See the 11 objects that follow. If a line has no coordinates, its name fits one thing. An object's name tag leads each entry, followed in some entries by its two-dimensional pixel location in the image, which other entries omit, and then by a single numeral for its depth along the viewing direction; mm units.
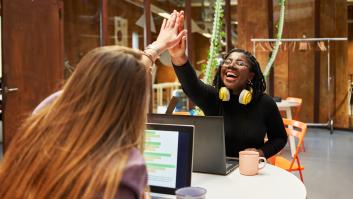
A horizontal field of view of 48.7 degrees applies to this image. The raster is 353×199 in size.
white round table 1412
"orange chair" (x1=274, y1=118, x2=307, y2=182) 2853
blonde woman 735
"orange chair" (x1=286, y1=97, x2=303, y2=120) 5863
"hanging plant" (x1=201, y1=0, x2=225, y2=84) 2585
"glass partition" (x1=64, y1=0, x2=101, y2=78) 4910
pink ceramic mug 1658
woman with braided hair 2092
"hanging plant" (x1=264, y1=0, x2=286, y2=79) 4627
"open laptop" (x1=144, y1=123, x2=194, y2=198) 1264
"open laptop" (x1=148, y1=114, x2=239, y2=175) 1580
